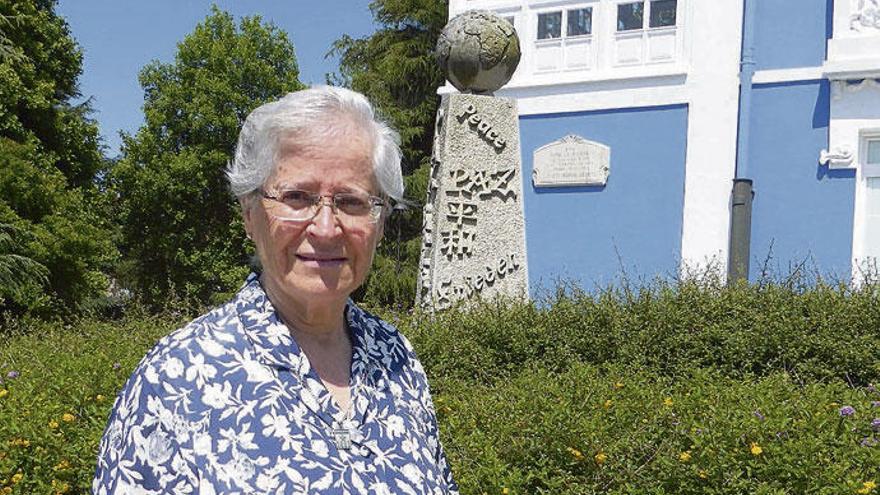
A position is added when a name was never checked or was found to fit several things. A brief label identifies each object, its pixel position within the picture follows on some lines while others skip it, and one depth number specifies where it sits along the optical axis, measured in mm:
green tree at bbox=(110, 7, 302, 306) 27312
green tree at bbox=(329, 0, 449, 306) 20781
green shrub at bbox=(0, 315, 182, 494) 3998
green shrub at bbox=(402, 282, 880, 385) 6246
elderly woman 1763
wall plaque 14344
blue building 12789
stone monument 7941
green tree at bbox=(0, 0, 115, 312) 17125
